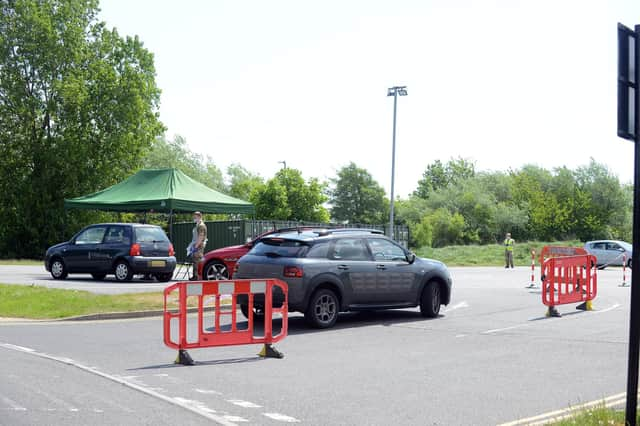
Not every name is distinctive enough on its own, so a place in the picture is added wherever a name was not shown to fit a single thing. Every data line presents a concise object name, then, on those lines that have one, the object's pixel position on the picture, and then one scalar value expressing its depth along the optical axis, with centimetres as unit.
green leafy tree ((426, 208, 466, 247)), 7594
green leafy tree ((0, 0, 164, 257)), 4350
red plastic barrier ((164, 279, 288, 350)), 953
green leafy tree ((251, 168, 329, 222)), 7719
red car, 2000
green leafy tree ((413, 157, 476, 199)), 13125
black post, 571
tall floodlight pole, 3972
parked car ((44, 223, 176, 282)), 2262
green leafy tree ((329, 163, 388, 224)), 10569
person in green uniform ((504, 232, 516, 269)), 3860
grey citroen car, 1268
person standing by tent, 1977
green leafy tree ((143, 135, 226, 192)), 8388
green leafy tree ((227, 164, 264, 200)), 11106
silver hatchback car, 4194
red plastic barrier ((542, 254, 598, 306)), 1547
